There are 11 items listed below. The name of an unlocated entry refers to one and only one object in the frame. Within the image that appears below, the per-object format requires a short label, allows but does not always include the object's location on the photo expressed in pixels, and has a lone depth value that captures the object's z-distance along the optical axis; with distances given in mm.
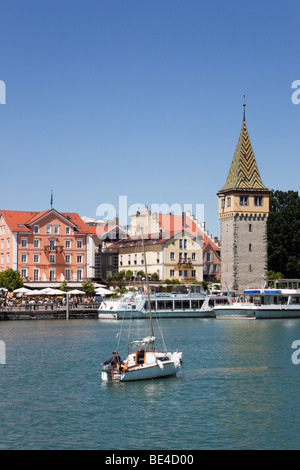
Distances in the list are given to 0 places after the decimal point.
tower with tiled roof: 106688
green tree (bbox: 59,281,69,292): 97250
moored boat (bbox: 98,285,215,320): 89125
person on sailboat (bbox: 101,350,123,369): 39156
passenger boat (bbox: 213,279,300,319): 90312
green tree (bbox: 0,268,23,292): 93312
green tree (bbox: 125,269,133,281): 111000
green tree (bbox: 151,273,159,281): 108500
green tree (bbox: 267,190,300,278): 111938
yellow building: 110875
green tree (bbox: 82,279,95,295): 97938
